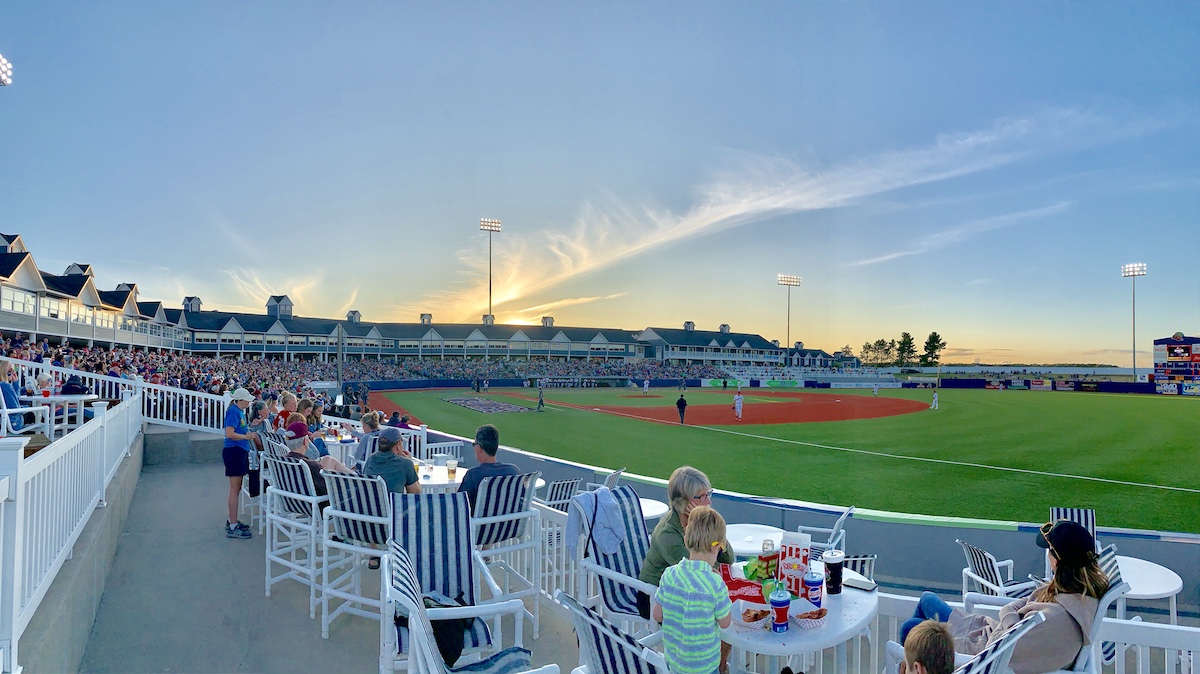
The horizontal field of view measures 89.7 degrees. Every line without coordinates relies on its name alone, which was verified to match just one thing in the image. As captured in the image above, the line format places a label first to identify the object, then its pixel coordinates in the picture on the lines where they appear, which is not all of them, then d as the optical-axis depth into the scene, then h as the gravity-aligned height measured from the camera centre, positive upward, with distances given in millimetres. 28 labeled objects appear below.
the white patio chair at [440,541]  4203 -1354
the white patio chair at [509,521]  5188 -1537
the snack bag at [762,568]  3396 -1222
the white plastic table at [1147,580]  5070 -2002
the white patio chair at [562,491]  7543 -1814
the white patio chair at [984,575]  4952 -2012
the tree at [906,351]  167412 +864
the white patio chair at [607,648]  2121 -1091
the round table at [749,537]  5266 -1746
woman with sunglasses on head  2895 -1221
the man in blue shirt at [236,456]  7785 -1473
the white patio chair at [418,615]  2381 -1269
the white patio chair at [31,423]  7348 -1118
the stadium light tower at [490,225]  68000 +14075
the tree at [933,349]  156625 +1397
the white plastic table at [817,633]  2877 -1410
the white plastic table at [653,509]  6934 -1859
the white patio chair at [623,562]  4273 -1545
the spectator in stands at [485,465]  5375 -1053
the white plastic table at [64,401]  8430 -819
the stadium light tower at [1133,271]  76812 +11003
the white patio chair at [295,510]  5613 -1679
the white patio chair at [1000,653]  2270 -1161
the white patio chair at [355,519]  5066 -1461
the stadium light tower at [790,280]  89188 +10780
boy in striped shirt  2732 -1204
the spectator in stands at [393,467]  5812 -1153
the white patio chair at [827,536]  4746 -1700
